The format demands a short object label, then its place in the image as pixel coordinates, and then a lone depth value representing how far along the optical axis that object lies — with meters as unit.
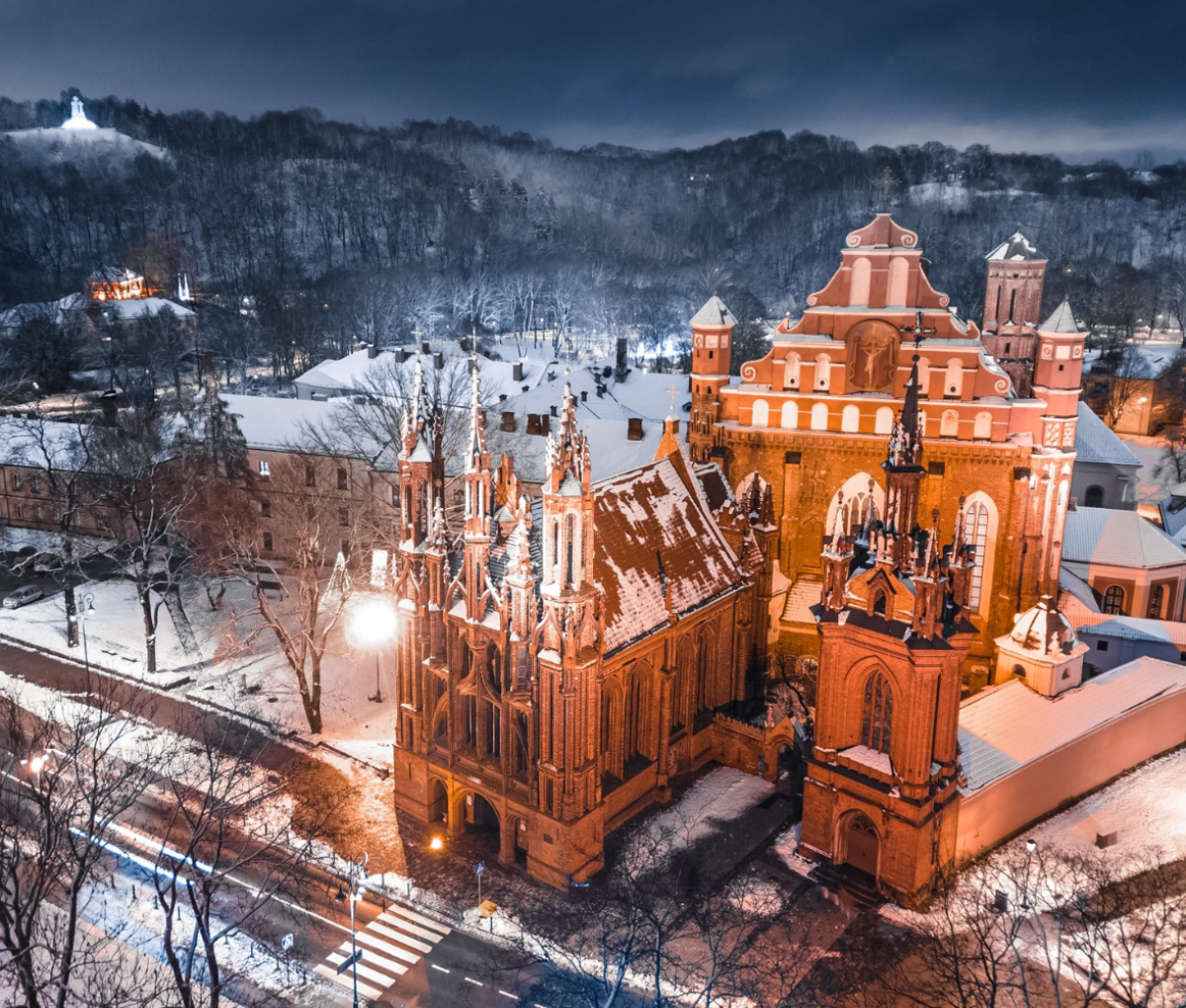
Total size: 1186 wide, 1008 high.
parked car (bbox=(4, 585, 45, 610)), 46.94
